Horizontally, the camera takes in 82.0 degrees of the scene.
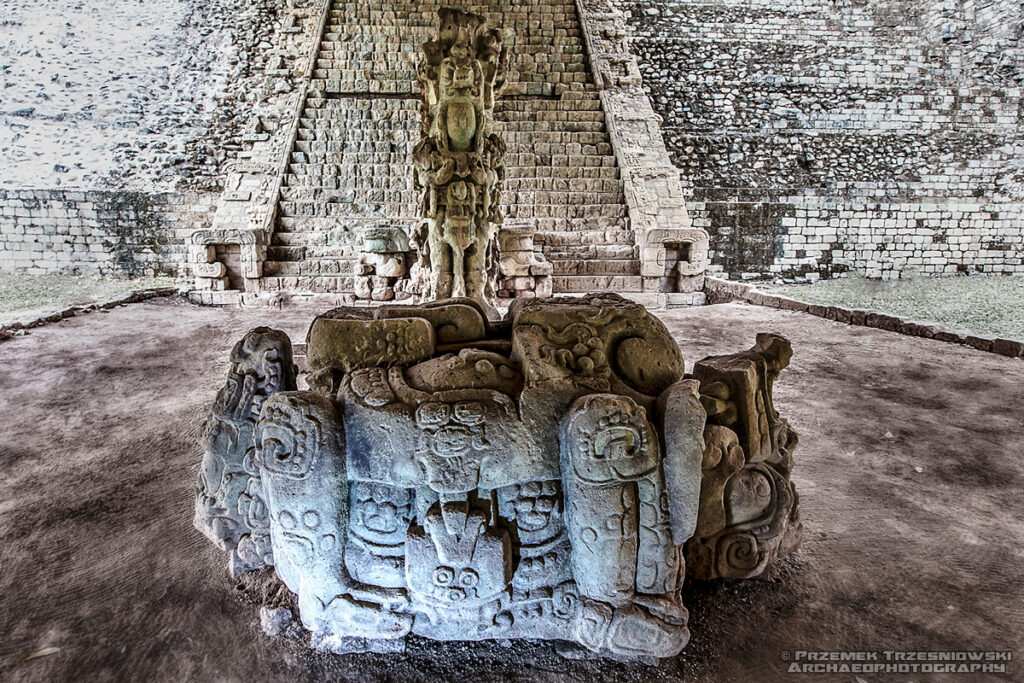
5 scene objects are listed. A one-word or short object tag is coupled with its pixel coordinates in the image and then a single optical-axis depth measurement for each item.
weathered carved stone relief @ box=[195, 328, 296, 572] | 2.06
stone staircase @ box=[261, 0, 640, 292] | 8.55
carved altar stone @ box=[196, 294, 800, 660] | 1.80
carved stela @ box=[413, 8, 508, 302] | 5.30
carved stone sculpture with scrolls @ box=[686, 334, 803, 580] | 2.04
